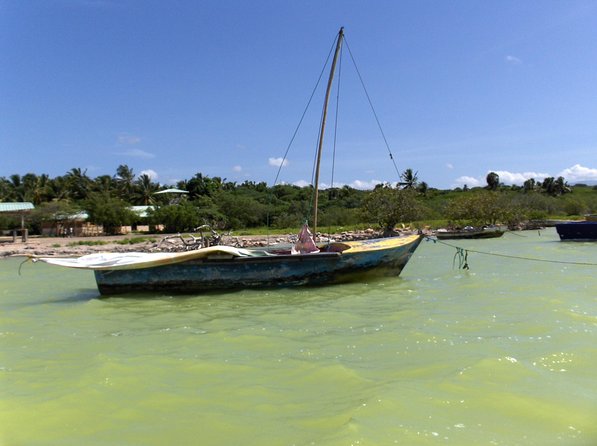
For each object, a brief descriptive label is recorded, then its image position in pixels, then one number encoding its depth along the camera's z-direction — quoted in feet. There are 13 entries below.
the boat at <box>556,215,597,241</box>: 82.64
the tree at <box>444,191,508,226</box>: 121.90
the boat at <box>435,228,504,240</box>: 101.71
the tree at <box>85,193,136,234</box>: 126.31
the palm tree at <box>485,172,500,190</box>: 222.69
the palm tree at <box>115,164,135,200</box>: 185.78
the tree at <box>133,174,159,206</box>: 186.09
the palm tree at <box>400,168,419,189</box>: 183.87
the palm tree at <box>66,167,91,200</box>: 180.65
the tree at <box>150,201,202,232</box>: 128.47
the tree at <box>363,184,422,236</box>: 114.01
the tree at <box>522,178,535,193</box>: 222.48
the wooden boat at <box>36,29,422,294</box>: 32.42
